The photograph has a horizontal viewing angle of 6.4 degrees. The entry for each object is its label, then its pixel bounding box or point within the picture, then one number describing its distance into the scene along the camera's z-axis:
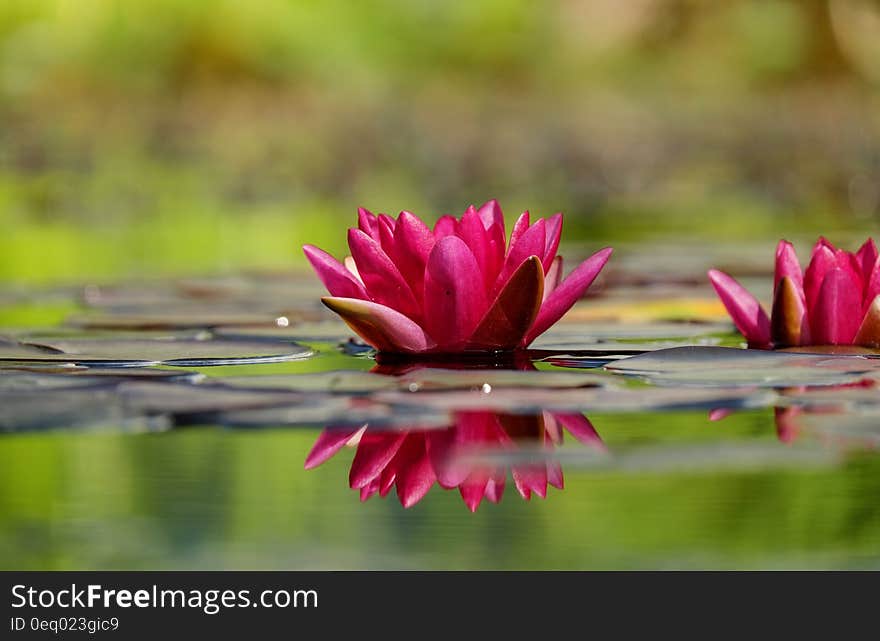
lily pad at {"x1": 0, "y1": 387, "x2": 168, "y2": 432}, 2.76
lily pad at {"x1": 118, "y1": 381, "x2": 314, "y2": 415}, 2.78
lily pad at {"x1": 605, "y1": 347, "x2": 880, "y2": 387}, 2.82
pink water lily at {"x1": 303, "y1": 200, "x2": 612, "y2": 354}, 2.86
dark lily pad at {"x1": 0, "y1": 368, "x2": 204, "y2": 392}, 2.82
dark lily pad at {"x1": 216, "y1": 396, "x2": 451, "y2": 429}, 2.76
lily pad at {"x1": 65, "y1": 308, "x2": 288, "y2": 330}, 3.02
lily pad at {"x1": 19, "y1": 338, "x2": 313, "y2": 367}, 2.89
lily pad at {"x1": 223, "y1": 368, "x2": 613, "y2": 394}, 2.80
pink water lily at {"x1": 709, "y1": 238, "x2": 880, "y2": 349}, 2.89
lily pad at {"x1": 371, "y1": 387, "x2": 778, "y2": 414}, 2.77
